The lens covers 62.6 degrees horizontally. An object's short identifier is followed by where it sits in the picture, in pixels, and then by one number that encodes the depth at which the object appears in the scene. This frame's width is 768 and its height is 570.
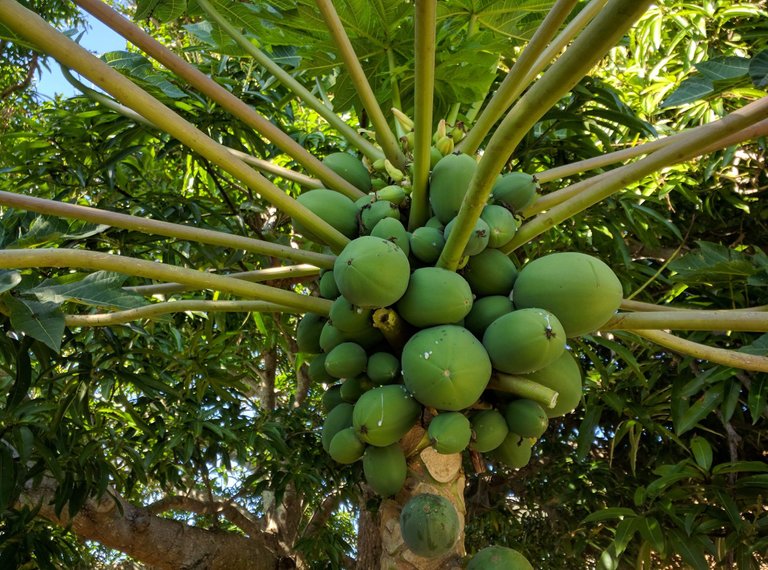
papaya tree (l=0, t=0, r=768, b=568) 1.28
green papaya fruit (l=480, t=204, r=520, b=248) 1.46
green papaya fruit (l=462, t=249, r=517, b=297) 1.47
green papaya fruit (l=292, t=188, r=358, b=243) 1.60
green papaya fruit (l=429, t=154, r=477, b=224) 1.48
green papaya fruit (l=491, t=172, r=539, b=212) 1.57
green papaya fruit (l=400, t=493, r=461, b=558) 1.26
